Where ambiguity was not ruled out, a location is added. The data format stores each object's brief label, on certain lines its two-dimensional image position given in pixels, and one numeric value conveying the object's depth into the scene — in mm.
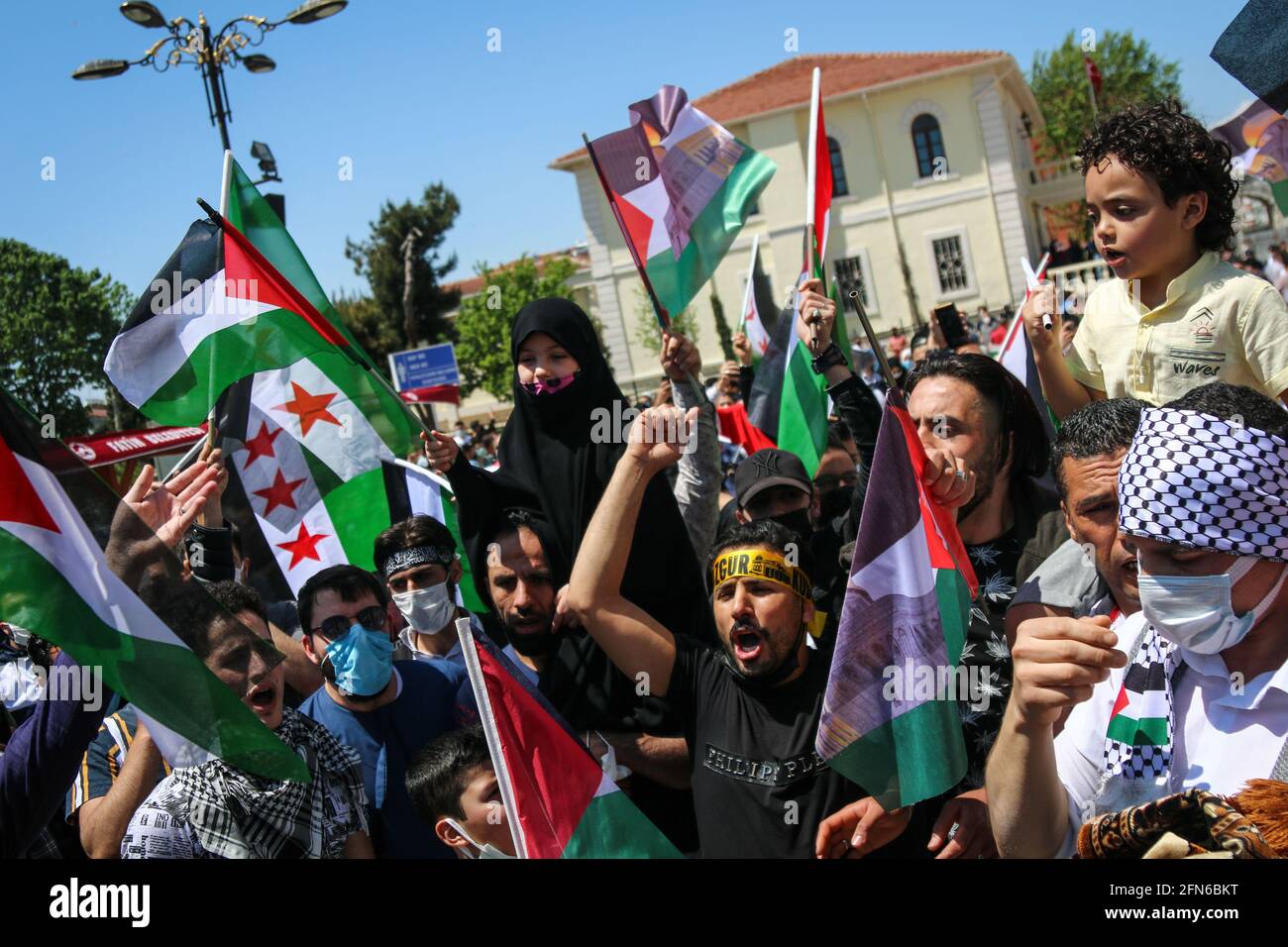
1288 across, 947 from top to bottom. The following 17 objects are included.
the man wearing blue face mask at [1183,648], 1925
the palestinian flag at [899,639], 2543
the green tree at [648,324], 39656
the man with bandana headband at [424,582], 4082
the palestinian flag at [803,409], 5492
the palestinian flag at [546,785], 2695
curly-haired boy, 3131
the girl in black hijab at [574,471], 3938
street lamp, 10641
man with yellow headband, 2861
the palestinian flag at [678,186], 4879
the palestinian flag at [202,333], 4090
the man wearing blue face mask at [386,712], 3307
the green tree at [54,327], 21625
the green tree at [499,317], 39594
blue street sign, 18062
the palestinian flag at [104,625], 2537
